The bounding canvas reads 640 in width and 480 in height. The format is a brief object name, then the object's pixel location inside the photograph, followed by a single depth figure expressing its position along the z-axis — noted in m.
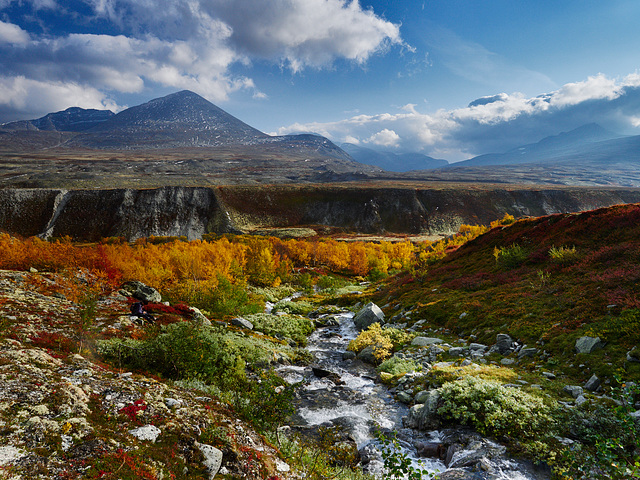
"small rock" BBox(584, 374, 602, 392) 10.88
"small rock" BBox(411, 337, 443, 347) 19.48
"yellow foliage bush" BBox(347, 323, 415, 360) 19.71
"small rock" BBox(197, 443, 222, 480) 6.65
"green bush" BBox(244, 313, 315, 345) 25.36
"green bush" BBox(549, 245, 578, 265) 22.92
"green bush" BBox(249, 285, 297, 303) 44.38
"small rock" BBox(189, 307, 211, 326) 20.66
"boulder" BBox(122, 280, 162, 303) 24.58
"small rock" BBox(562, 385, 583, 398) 10.70
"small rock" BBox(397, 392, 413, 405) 13.48
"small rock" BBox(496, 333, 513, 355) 16.34
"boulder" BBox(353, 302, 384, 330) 27.62
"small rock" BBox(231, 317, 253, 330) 24.66
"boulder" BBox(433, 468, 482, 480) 8.15
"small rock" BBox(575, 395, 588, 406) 10.00
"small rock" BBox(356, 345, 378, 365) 19.54
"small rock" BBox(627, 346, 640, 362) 11.02
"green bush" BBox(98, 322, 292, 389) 12.86
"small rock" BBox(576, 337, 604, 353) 12.88
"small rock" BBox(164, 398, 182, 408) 8.91
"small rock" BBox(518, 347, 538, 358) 14.95
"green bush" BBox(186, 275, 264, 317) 28.92
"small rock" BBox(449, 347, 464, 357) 17.13
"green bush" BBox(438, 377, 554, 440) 9.45
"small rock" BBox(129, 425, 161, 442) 6.93
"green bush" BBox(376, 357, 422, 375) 16.48
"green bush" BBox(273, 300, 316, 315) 36.13
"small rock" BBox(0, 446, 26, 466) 5.04
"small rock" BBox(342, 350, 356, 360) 20.85
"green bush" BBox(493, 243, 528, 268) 28.03
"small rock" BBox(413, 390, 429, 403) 12.59
